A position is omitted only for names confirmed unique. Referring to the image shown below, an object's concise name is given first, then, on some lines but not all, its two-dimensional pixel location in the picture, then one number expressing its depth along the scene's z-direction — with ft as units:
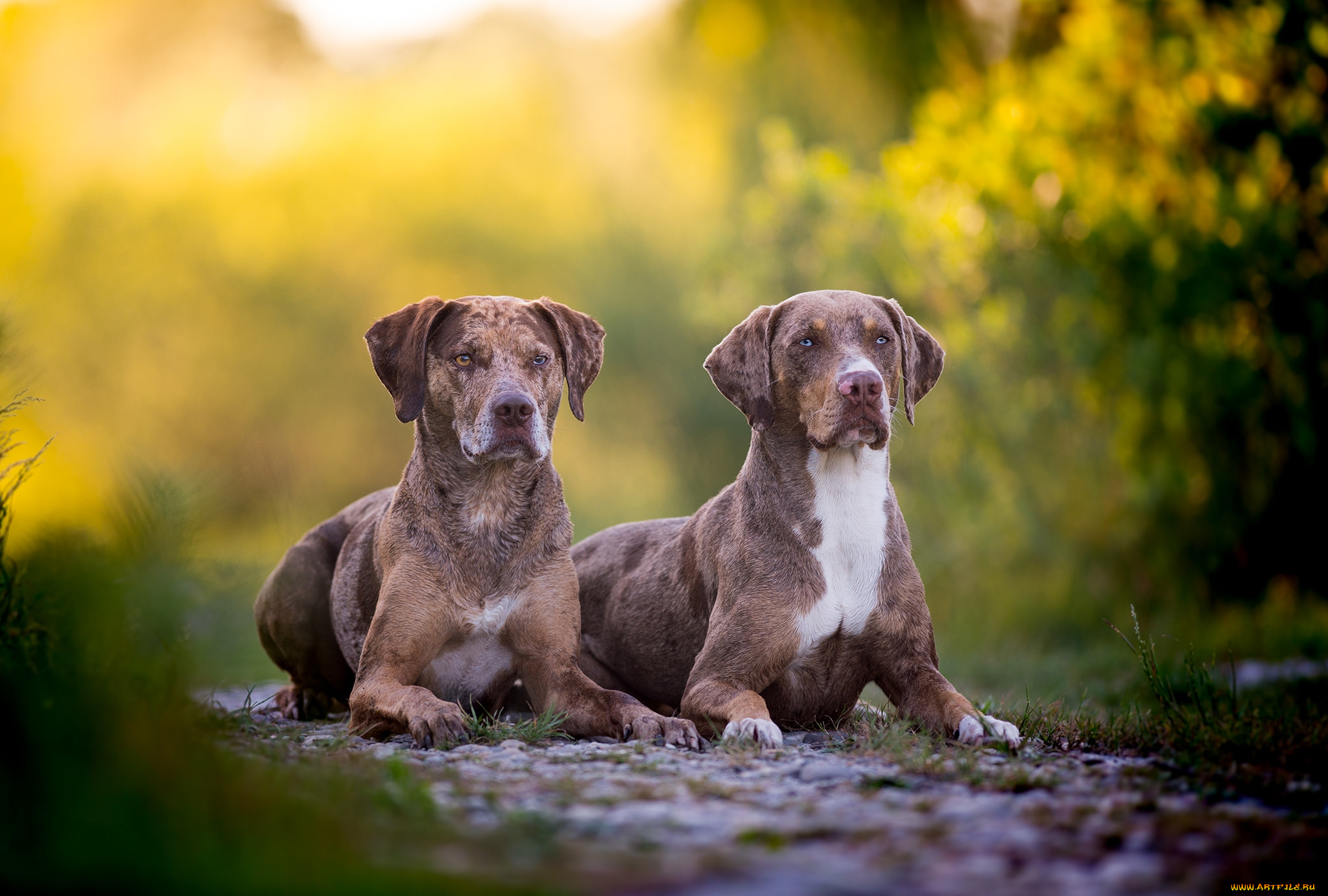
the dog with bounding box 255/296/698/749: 19.30
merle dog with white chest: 18.95
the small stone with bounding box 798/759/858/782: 14.92
